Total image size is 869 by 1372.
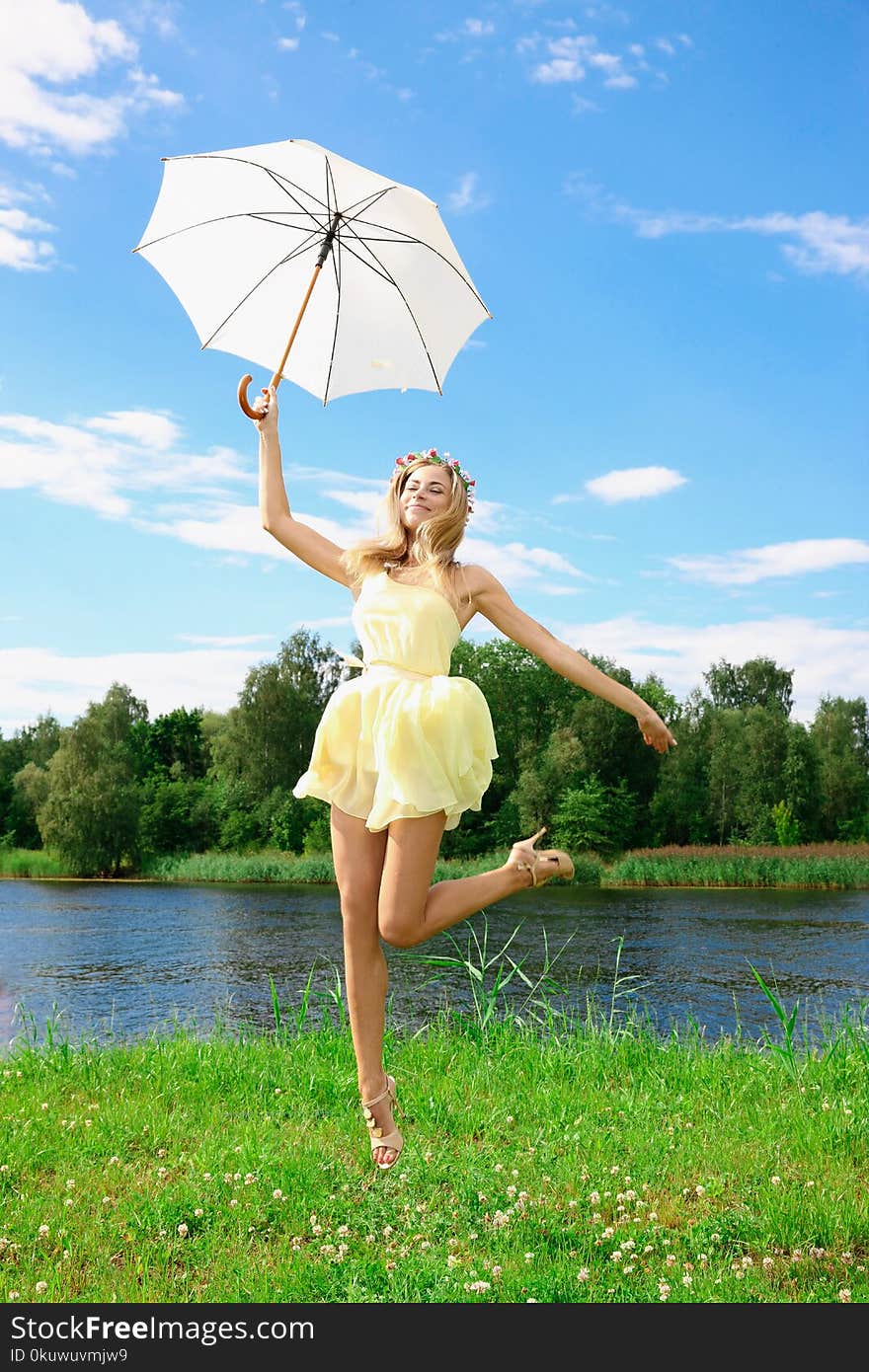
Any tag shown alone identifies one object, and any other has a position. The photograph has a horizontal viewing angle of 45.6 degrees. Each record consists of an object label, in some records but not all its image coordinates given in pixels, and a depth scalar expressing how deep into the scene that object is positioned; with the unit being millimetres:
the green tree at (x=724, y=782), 41531
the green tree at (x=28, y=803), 42156
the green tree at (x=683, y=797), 41500
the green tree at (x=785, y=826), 39625
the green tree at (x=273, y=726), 44688
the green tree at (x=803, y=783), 40719
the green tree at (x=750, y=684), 54000
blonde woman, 3574
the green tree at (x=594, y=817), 36812
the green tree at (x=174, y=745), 54594
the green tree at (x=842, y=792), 43062
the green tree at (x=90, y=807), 37250
